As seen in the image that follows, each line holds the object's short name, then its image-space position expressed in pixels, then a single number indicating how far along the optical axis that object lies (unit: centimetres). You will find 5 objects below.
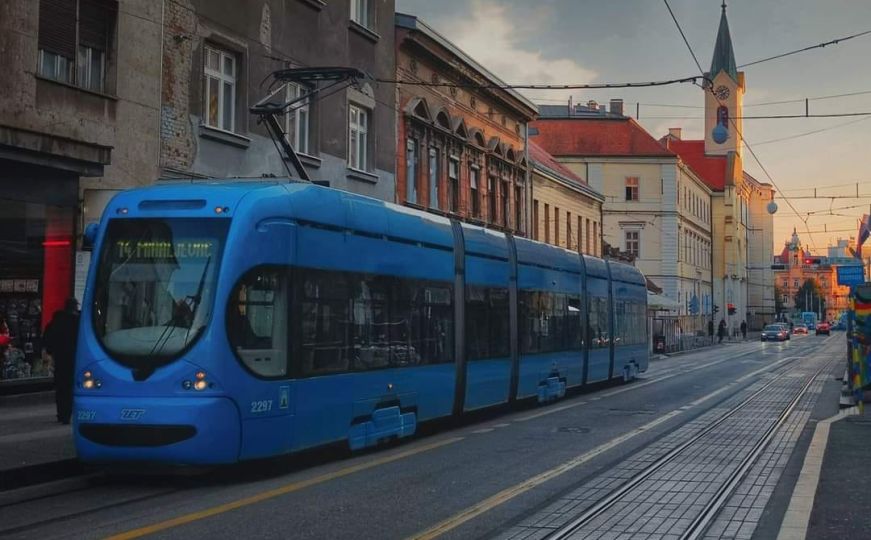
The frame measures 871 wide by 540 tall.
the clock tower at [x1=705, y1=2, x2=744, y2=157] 9231
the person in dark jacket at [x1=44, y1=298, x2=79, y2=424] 1436
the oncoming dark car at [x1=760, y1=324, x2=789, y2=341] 8169
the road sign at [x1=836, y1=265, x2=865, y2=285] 3933
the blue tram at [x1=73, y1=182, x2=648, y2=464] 1053
